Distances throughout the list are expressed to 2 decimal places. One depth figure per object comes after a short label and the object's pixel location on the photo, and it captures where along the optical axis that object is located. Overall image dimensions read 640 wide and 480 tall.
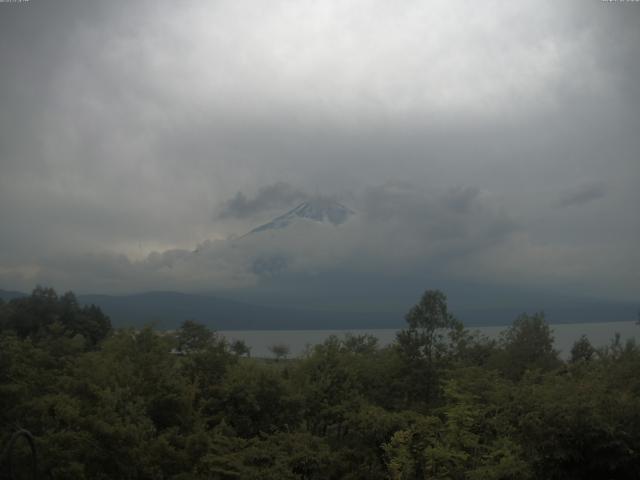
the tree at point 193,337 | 43.25
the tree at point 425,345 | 37.75
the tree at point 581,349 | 63.50
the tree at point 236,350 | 42.66
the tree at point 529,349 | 45.22
